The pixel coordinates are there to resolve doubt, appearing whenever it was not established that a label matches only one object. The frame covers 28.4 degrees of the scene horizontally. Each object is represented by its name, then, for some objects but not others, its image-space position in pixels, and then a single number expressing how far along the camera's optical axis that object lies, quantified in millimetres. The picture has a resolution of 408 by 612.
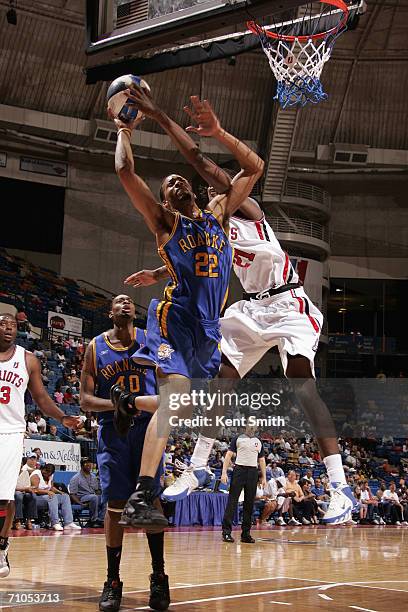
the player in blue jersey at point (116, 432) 5395
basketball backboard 5957
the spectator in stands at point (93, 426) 14736
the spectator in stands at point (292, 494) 10894
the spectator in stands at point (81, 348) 20623
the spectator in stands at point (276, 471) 11597
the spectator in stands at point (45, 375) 17202
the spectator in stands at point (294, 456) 11075
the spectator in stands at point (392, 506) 13977
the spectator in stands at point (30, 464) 12094
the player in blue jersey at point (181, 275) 4730
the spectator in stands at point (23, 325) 18503
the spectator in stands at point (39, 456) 12805
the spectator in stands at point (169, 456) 10132
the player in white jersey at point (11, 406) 6383
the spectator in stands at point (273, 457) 11491
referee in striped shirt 10461
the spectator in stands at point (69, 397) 17109
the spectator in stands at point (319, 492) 10423
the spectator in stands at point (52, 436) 14080
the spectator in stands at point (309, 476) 10780
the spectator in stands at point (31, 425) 13891
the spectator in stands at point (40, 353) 18231
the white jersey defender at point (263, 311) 6008
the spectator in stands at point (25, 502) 11773
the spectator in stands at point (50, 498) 12086
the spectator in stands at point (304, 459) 10617
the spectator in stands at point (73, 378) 18219
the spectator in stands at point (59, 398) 16925
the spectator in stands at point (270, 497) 11909
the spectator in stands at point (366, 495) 10438
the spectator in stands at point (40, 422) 14656
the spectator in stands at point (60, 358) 19091
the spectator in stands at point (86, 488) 12477
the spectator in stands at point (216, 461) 12341
